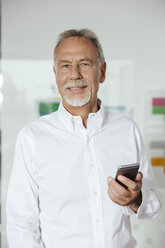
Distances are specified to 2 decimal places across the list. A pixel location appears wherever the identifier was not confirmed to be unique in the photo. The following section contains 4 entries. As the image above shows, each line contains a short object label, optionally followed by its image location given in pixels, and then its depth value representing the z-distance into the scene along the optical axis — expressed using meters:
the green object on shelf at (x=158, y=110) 2.25
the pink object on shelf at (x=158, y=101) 2.24
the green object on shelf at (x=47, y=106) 2.23
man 1.18
